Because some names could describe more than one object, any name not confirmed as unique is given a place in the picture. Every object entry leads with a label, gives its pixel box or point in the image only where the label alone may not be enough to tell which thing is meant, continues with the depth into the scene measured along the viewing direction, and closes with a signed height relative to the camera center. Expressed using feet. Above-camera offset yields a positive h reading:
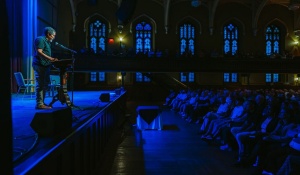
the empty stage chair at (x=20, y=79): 30.55 +0.05
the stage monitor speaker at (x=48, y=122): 9.62 -1.36
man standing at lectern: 15.78 +0.96
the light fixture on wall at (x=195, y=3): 71.89 +18.45
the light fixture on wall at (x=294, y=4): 48.14 +12.10
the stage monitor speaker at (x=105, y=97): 25.89 -1.43
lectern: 15.28 +0.06
